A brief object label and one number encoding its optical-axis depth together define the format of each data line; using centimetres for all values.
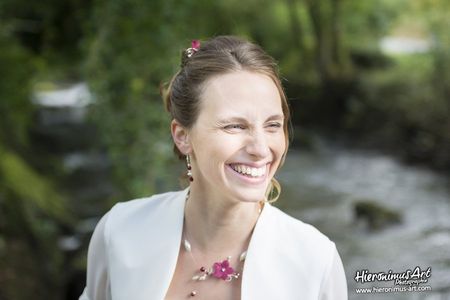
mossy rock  496
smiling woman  184
